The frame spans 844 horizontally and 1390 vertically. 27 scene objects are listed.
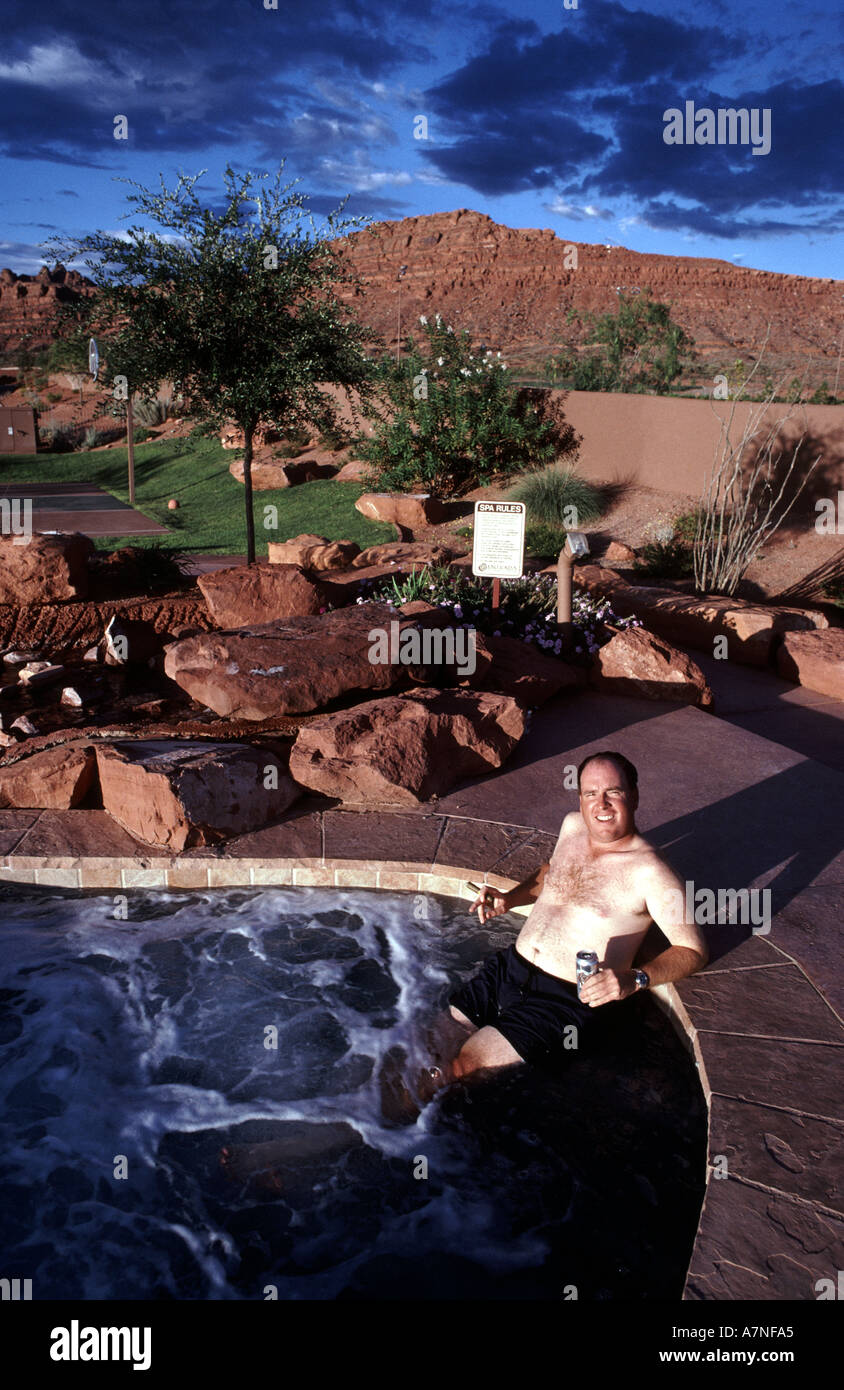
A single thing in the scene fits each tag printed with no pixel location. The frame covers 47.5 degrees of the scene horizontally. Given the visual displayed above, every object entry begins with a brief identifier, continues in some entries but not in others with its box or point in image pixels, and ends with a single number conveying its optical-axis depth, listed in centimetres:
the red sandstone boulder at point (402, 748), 492
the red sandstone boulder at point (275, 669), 556
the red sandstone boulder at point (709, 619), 812
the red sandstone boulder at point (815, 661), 739
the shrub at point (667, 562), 1155
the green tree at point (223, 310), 933
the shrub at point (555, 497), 1398
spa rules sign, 630
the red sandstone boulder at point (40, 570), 759
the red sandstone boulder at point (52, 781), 487
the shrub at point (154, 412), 2794
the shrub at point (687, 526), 1304
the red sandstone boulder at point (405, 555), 896
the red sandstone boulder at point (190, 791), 449
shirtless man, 329
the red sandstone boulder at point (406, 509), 1442
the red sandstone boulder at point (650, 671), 666
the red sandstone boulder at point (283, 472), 1770
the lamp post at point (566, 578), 668
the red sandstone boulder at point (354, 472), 1738
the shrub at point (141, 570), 852
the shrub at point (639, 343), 2422
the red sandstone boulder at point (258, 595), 729
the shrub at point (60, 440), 2797
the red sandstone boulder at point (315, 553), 1070
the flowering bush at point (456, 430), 1586
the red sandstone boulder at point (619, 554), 1229
